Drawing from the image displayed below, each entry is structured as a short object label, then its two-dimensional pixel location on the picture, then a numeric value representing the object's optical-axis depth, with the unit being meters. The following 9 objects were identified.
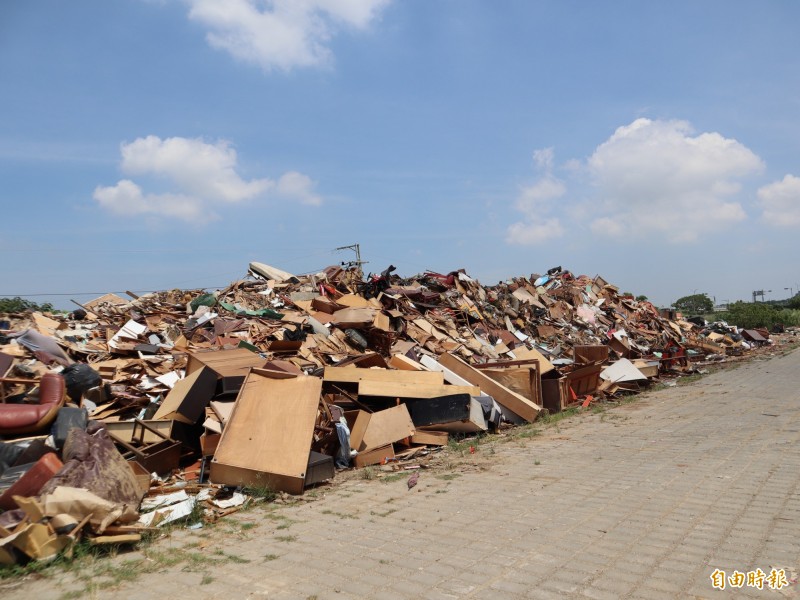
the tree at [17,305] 16.58
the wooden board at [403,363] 8.59
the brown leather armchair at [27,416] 5.11
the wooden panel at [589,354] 11.50
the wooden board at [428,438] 7.05
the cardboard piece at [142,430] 5.69
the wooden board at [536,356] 10.37
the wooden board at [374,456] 6.42
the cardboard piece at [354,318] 10.54
